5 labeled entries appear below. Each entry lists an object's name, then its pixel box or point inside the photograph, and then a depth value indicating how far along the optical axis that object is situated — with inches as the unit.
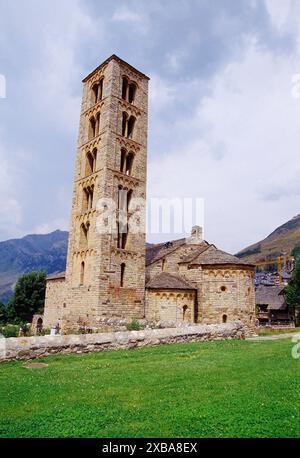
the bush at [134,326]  795.4
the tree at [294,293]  1674.5
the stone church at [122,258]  961.5
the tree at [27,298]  1947.6
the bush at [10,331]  833.5
